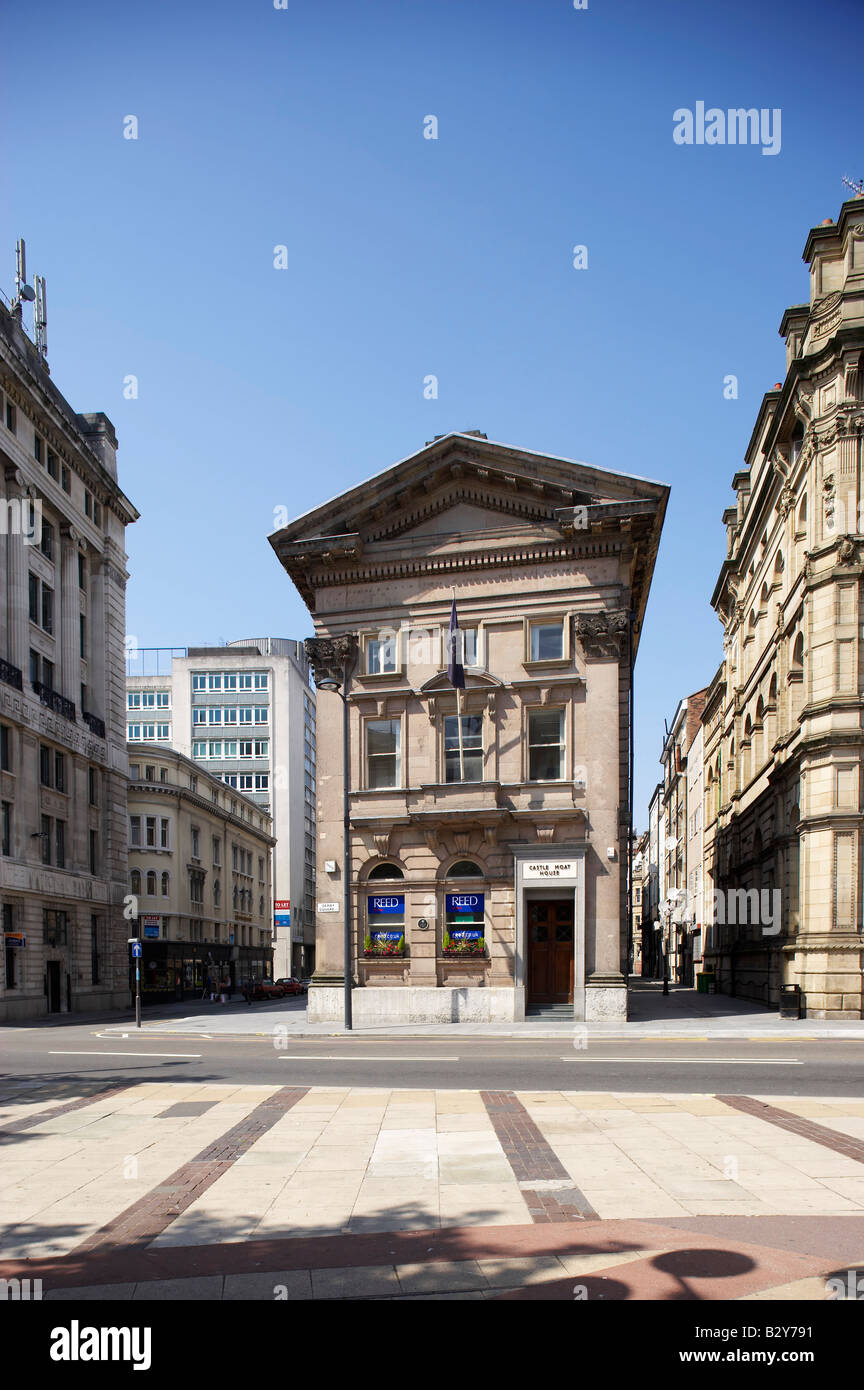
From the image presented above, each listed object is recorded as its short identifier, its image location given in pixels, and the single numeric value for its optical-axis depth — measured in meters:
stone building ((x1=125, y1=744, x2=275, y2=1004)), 63.28
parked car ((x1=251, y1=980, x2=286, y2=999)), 58.33
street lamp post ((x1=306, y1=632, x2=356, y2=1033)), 31.97
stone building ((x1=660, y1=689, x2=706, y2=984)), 69.50
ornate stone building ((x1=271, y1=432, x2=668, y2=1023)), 30.33
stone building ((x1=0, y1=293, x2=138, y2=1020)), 41.00
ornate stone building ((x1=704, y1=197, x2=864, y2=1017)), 29.33
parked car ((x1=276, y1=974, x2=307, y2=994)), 65.00
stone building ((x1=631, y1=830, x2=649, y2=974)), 125.75
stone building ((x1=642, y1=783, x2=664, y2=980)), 97.75
